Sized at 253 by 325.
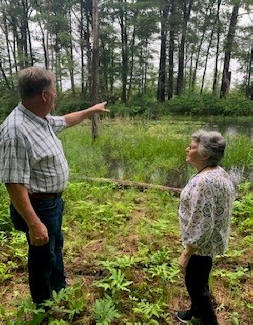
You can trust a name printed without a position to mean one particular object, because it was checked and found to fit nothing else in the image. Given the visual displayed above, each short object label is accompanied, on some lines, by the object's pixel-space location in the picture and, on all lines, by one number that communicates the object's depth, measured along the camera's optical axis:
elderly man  2.14
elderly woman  2.20
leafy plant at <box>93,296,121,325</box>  2.55
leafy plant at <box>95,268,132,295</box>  2.96
